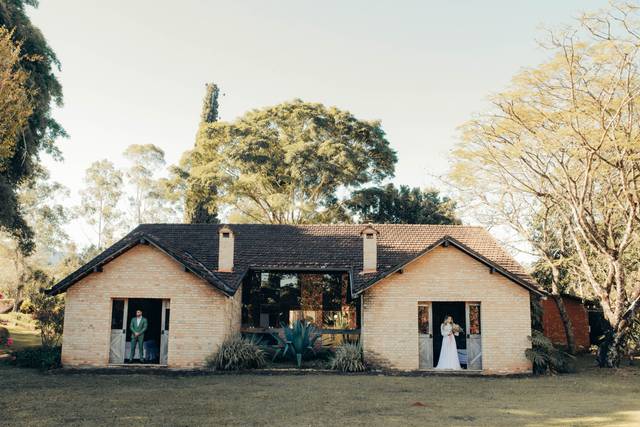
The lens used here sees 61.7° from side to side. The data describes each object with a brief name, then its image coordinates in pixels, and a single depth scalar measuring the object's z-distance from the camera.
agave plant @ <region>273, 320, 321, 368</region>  19.03
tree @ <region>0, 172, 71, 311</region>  39.81
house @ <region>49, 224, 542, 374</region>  18.16
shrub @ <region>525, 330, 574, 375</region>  18.19
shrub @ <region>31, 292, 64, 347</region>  21.33
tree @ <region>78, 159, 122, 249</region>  49.50
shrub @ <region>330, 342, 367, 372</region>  17.92
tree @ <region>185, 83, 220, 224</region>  36.28
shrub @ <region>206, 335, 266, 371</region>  17.70
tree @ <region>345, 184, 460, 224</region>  36.66
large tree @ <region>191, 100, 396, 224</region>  34.22
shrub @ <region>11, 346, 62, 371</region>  18.02
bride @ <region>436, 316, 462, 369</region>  18.66
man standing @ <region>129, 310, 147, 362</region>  18.30
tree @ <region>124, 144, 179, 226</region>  49.78
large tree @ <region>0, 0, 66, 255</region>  20.70
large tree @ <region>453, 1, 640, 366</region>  17.53
